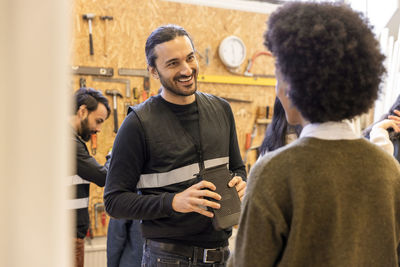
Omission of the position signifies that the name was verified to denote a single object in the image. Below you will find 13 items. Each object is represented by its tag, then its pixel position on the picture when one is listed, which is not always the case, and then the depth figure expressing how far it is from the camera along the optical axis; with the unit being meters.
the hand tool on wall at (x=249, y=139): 4.27
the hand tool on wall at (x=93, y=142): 3.72
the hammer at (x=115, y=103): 3.75
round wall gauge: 4.10
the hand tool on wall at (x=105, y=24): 3.73
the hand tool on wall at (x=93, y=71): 3.68
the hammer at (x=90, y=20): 3.65
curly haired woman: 0.90
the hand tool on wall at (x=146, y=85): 3.87
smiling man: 1.62
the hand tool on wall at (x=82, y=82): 3.67
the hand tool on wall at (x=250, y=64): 4.27
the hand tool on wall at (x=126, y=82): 3.79
